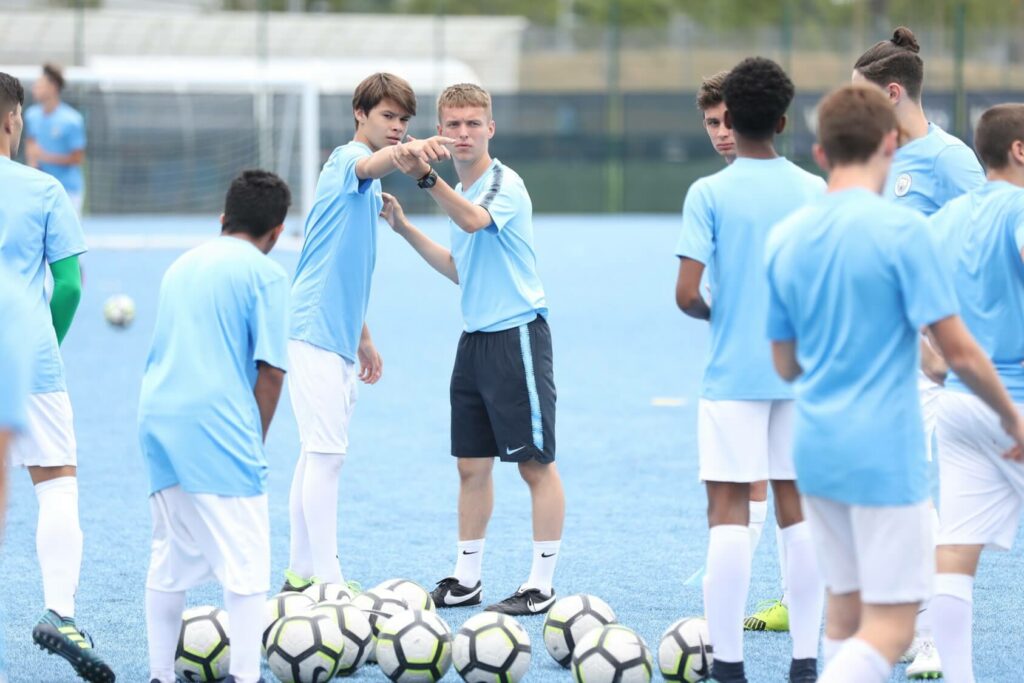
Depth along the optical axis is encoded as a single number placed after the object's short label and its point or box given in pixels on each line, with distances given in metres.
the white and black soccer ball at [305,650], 9.62
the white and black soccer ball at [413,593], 10.79
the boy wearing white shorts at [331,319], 11.70
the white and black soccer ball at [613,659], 9.48
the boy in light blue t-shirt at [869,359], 7.18
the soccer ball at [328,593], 10.79
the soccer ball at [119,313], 31.59
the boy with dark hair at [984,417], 8.84
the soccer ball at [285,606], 10.07
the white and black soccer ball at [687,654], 9.62
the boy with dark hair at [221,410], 8.73
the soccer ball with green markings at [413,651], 9.76
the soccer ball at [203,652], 9.76
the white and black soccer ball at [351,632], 9.98
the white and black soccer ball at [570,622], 10.21
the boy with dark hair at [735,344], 9.09
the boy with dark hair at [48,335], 10.18
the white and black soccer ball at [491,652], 9.70
